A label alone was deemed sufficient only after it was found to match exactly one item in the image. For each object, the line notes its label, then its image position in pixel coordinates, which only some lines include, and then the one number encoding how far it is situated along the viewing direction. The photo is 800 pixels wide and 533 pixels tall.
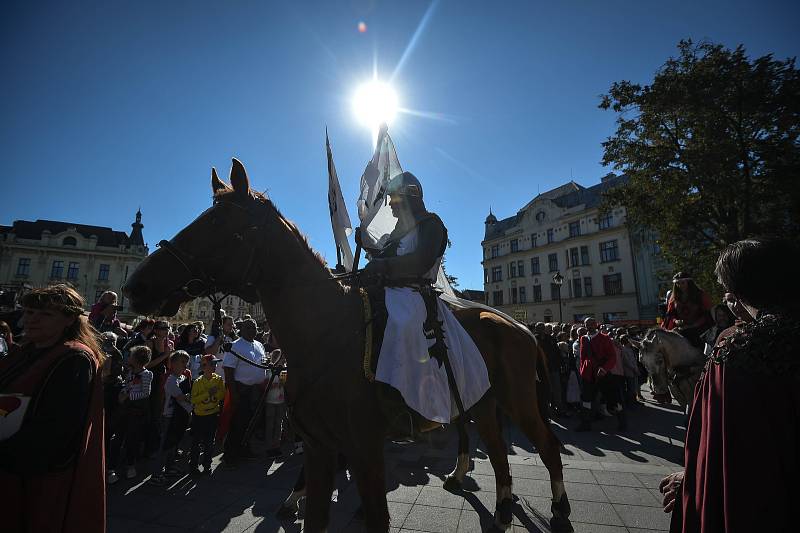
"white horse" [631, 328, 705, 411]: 4.61
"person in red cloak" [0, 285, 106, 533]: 1.78
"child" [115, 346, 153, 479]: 5.38
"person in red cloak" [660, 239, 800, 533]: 1.26
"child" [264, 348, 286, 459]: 6.45
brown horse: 2.22
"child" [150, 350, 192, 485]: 5.57
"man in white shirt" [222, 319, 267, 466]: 6.05
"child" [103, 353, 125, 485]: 5.20
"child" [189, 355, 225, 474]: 5.54
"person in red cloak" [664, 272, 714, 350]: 4.88
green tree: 15.17
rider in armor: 2.44
